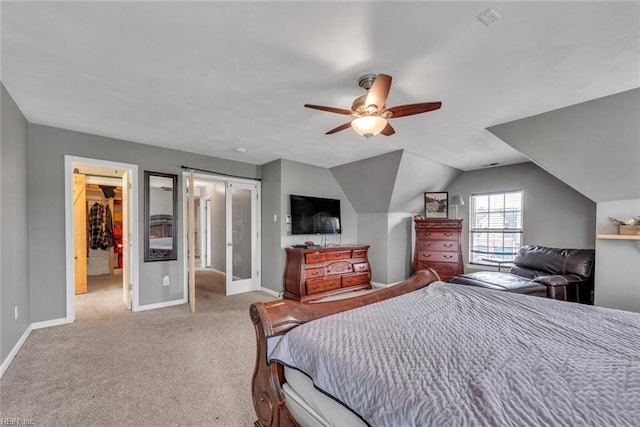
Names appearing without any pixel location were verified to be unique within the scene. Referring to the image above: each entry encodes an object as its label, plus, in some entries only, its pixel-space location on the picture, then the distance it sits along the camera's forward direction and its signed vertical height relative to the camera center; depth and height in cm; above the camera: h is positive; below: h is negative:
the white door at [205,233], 729 -65
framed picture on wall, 584 +12
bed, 86 -62
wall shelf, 287 -29
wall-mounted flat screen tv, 489 -11
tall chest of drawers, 521 -71
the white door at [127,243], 397 -49
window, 521 -33
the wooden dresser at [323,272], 443 -108
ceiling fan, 206 +79
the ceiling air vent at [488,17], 153 +110
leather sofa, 321 -88
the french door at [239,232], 445 -43
